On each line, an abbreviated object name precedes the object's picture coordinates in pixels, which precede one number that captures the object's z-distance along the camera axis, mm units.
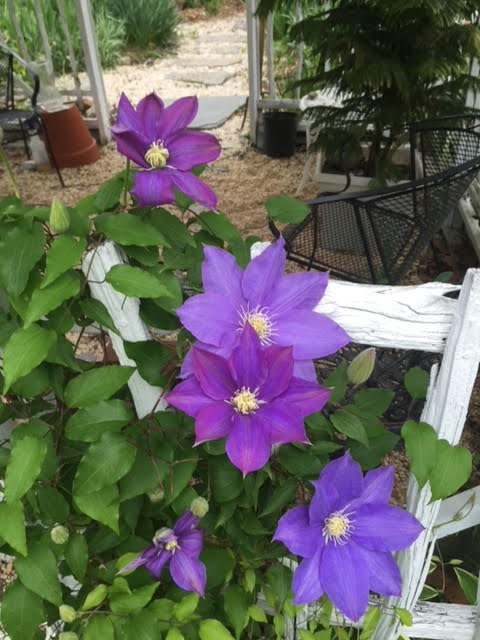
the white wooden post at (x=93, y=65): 3625
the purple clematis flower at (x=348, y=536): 611
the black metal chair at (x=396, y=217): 1646
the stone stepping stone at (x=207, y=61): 5641
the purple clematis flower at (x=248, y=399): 500
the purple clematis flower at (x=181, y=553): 659
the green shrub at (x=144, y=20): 6154
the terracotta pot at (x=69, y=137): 3576
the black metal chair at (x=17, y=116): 3213
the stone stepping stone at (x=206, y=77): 5133
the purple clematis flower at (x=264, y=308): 525
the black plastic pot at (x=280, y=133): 3607
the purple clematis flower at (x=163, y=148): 547
